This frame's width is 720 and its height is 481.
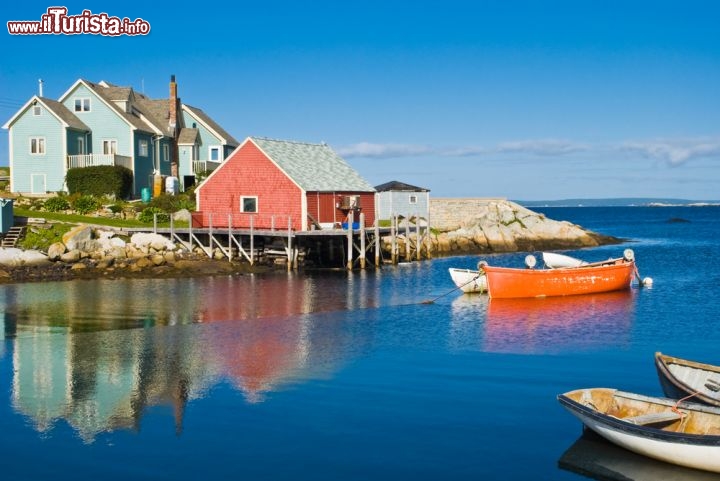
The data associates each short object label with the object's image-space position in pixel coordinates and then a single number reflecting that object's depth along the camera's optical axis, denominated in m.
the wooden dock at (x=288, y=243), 44.19
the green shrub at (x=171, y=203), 52.88
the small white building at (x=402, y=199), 62.56
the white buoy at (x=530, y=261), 33.72
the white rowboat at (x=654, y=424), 12.61
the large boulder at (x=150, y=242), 43.41
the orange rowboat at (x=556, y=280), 32.84
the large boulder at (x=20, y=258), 39.12
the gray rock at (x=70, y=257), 40.28
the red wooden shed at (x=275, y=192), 44.09
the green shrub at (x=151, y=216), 49.81
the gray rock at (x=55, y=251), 40.24
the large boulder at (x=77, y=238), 41.28
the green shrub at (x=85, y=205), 49.62
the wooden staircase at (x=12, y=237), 41.27
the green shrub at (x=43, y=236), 41.50
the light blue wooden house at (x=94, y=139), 53.66
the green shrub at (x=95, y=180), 52.34
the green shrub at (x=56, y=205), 49.84
